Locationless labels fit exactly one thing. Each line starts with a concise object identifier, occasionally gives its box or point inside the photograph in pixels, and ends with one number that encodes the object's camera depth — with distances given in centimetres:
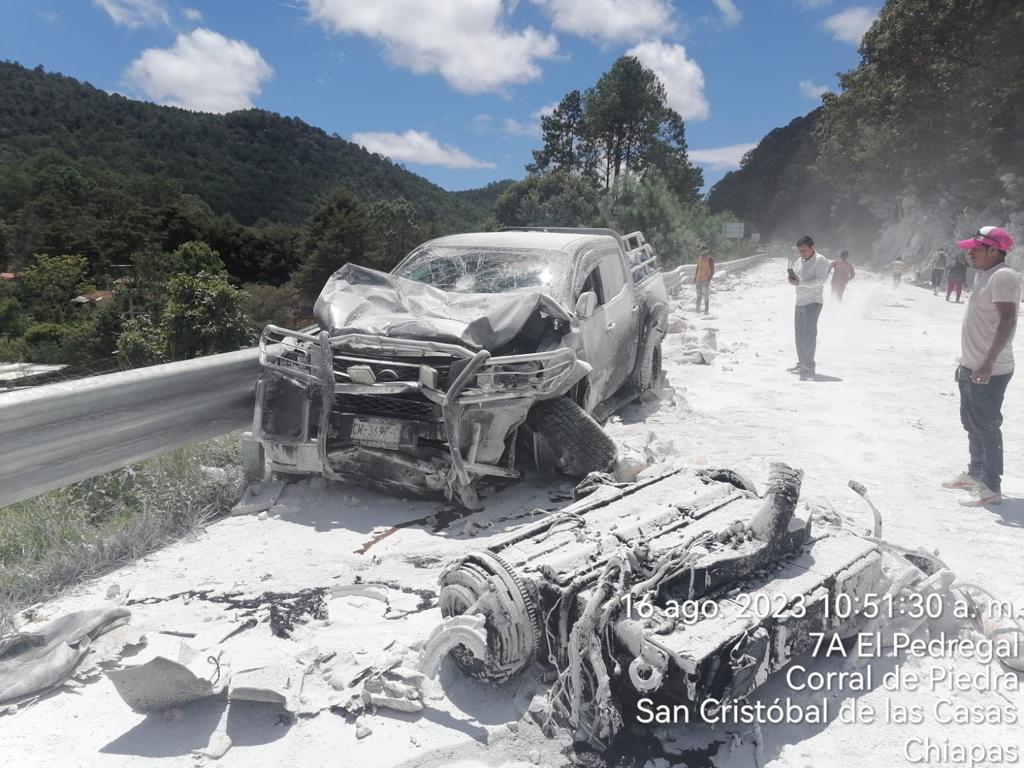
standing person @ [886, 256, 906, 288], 2575
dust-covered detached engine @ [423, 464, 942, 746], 255
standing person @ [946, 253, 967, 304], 1978
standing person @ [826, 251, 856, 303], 1614
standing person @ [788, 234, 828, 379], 931
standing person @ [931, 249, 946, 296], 2453
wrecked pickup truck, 460
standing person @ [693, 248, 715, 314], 1588
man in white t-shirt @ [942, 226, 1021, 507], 493
